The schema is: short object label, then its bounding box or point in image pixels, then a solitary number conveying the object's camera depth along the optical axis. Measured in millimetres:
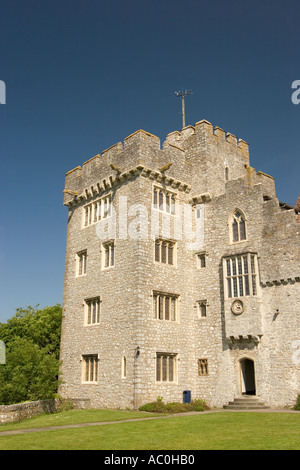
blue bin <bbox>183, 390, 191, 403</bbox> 21547
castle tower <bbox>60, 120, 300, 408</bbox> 20609
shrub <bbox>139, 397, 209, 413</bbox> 19391
